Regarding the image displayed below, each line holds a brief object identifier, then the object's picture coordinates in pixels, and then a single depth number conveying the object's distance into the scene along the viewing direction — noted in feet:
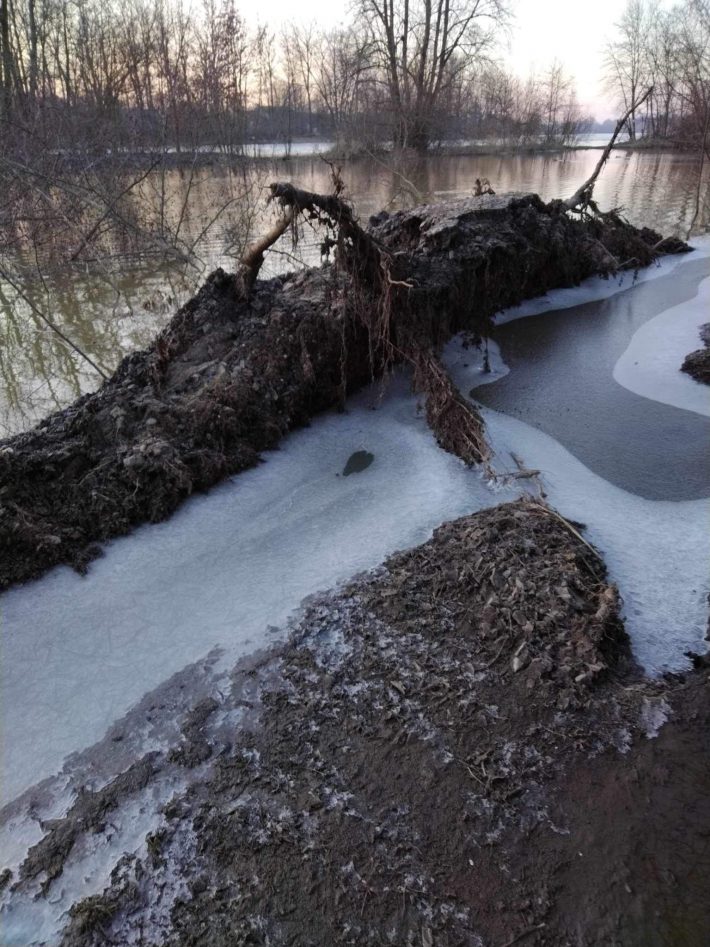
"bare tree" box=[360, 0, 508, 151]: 87.51
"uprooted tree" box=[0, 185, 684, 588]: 12.61
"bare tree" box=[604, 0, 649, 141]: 132.26
